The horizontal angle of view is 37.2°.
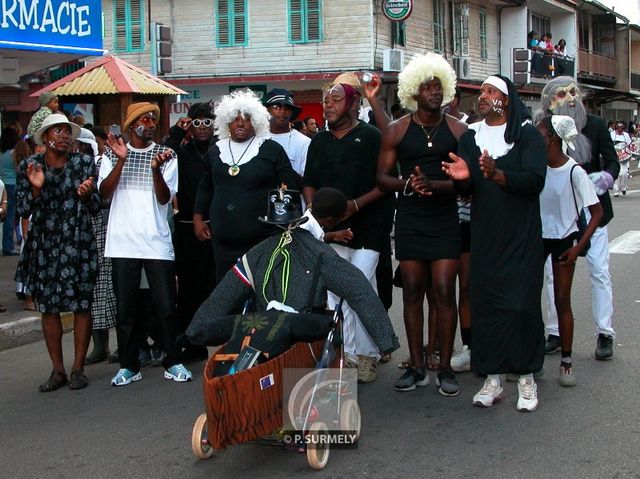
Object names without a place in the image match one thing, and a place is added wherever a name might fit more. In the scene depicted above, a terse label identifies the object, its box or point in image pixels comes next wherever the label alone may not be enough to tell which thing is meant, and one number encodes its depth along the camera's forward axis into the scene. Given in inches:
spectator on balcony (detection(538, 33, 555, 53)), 1413.6
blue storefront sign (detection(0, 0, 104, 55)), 404.8
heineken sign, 970.7
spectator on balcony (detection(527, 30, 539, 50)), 1379.2
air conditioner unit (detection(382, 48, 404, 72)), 994.1
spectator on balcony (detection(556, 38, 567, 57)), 1491.1
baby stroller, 172.4
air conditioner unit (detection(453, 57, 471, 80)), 1130.0
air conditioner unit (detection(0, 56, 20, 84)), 447.2
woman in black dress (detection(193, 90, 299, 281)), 251.4
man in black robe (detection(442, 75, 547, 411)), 221.5
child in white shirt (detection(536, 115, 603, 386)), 247.3
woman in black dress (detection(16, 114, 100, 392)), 259.3
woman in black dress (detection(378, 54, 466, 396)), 241.3
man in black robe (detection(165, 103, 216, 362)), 285.1
